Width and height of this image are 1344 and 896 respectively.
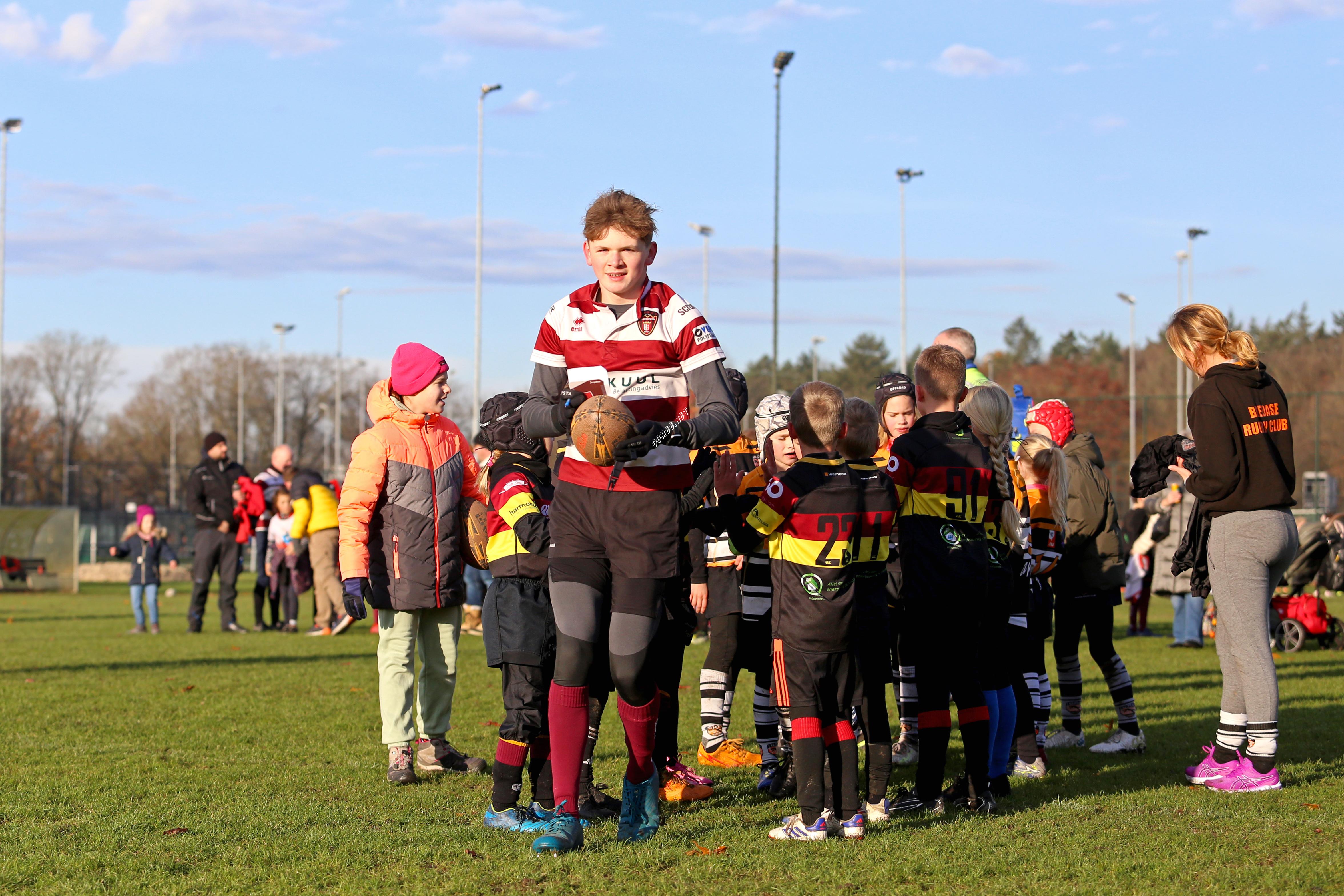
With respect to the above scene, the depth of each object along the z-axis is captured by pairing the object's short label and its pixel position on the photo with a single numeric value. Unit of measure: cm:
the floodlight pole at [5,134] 4600
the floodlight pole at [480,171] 4016
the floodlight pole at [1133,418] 4997
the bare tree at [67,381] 8100
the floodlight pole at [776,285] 3328
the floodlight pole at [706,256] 5638
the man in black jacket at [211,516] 1588
